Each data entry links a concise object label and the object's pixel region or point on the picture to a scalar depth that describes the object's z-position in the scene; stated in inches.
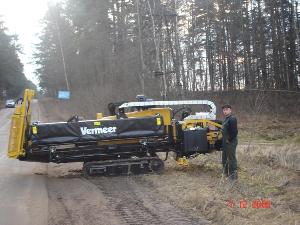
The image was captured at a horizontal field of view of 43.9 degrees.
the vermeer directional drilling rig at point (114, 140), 389.4
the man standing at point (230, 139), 345.0
